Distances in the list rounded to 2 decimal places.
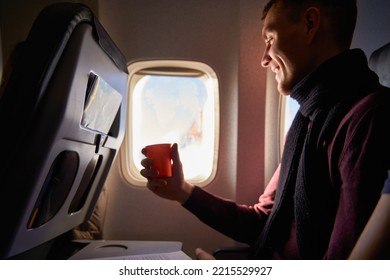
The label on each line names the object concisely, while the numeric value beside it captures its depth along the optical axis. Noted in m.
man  0.59
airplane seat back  0.48
